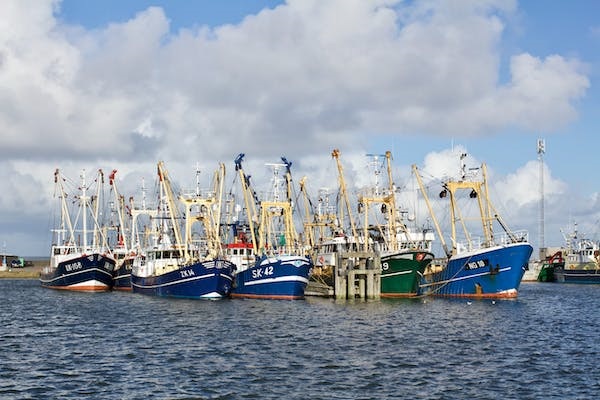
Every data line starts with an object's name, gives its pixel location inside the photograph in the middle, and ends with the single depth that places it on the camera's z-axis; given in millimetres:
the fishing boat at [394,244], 85500
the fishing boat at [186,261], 83688
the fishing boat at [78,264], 113506
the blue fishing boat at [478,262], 84625
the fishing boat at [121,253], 117156
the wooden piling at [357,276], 84000
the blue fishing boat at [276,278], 83188
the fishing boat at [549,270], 174625
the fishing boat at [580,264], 159325
